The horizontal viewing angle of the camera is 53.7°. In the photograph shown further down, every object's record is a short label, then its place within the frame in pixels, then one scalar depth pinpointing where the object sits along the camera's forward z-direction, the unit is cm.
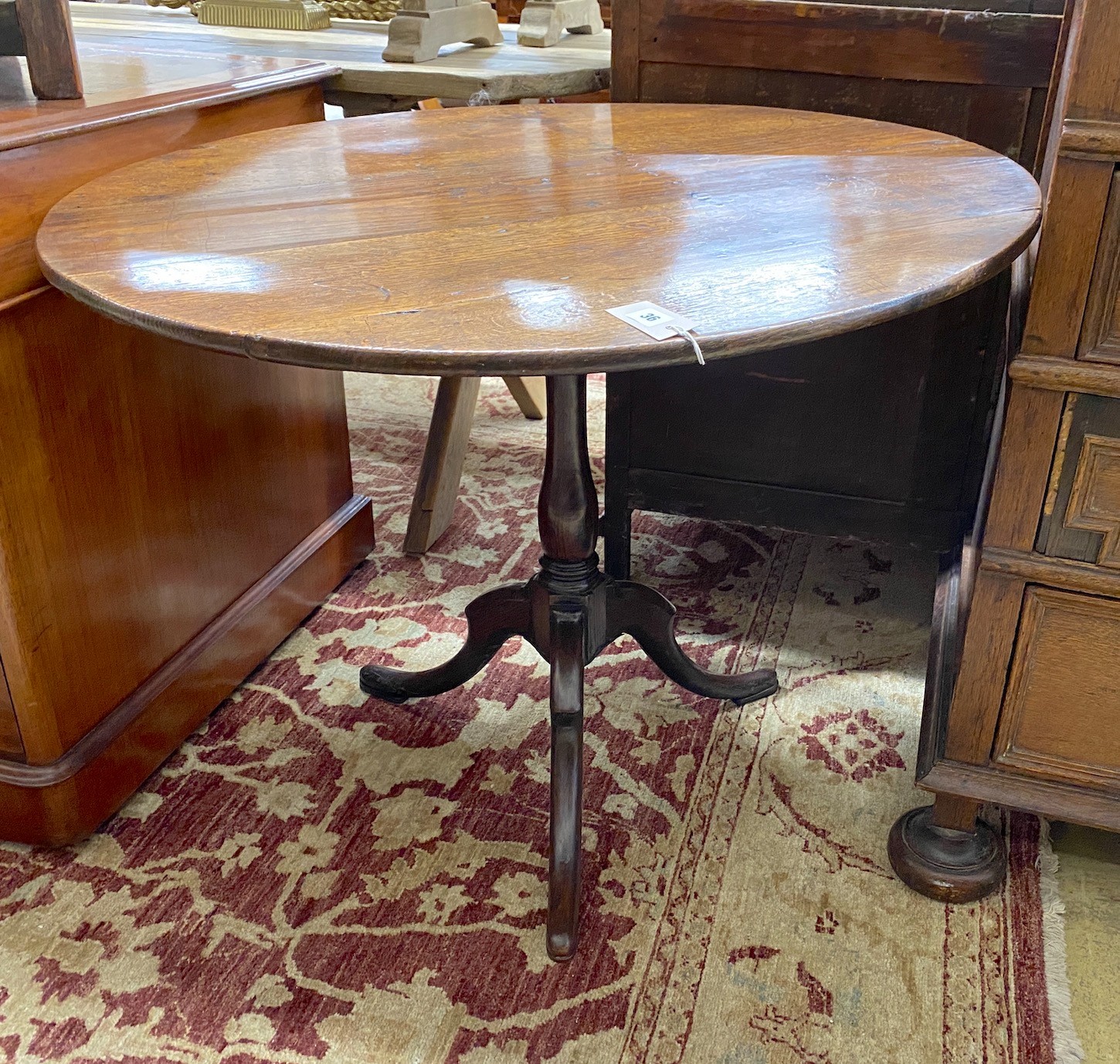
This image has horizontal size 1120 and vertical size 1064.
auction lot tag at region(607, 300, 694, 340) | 81
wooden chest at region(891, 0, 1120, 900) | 100
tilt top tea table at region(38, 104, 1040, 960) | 83
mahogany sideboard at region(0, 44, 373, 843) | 122
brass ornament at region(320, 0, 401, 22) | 256
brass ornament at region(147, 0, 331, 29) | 227
